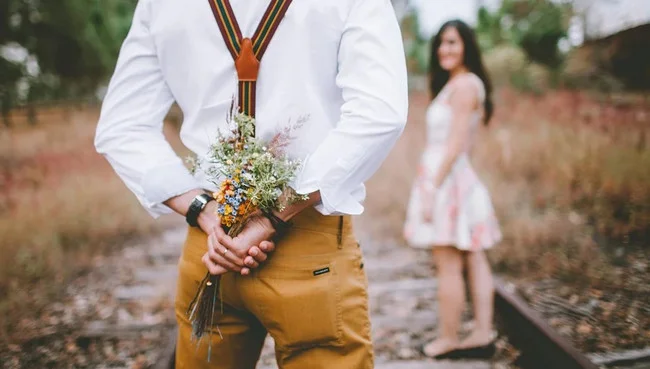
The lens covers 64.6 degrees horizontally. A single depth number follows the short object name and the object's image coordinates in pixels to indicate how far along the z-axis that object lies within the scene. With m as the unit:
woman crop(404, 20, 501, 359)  3.41
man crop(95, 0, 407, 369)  1.38
